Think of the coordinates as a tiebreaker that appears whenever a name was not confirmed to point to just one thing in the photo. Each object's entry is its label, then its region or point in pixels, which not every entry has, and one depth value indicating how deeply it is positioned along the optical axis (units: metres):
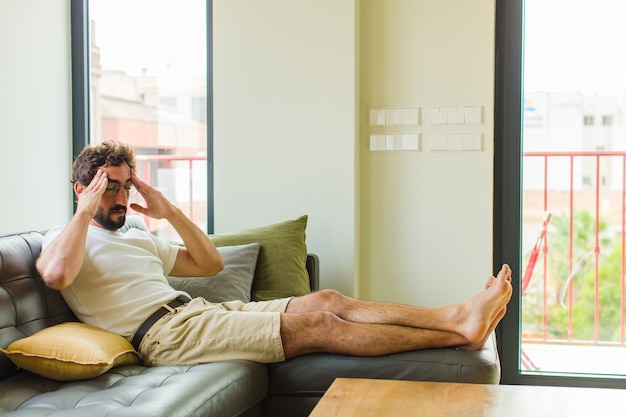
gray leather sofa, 2.11
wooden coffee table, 1.95
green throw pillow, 3.19
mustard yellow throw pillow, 2.23
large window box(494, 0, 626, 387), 3.54
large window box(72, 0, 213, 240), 3.93
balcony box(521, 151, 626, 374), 3.63
